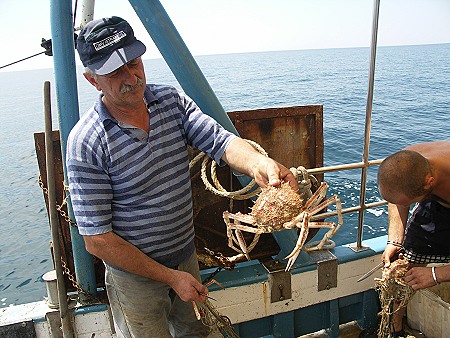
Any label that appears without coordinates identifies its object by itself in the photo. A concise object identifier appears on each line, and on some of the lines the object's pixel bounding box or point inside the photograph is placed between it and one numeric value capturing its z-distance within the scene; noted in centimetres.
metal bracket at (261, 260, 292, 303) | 264
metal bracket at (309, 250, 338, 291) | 273
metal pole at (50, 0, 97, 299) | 202
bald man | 201
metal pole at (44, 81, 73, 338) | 217
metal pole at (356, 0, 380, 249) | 235
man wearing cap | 165
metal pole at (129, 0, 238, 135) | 211
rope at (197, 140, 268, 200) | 226
